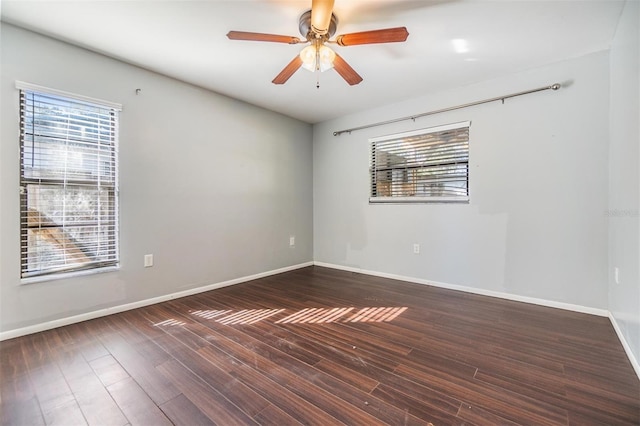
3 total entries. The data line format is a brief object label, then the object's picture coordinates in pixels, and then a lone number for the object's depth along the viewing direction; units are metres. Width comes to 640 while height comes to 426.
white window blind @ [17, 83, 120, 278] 2.24
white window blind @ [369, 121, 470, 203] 3.37
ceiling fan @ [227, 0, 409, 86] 1.81
